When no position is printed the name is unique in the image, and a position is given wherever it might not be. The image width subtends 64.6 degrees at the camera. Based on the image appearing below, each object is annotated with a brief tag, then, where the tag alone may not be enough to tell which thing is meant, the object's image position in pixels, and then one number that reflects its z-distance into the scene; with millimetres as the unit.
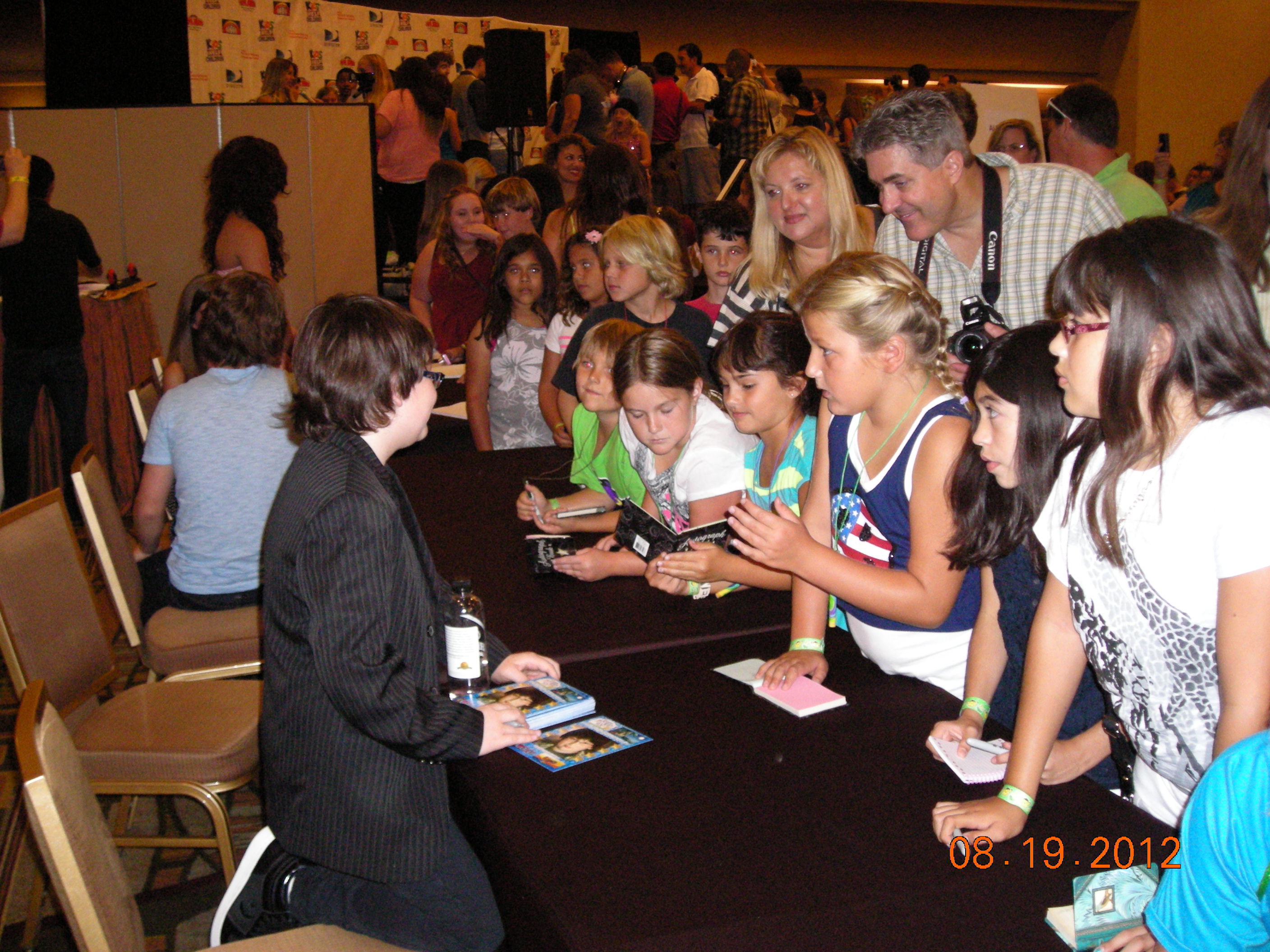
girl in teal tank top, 2387
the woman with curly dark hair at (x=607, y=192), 4734
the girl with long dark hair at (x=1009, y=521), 1635
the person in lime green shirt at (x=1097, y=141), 4273
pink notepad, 1675
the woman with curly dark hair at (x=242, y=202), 4781
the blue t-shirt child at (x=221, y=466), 2875
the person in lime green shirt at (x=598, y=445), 2842
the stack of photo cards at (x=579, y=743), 1554
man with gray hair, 2615
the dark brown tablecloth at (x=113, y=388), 5285
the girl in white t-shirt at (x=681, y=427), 2547
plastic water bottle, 1770
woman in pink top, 8203
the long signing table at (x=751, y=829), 1163
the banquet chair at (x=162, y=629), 2697
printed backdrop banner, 8656
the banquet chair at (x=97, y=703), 2164
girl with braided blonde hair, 1782
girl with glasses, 1202
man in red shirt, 9320
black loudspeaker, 7582
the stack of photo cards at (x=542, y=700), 1669
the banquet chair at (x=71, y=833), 1266
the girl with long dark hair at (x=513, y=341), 4188
